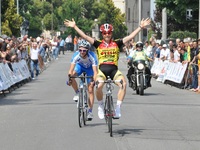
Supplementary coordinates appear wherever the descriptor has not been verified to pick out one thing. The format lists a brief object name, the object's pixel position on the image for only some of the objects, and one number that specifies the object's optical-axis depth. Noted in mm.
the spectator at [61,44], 72712
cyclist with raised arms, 14516
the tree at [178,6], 41531
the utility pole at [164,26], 49656
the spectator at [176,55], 32594
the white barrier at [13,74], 25688
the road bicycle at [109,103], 13875
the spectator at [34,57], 38406
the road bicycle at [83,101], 14946
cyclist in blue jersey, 15165
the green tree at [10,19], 60938
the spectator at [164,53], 37344
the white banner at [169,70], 30350
